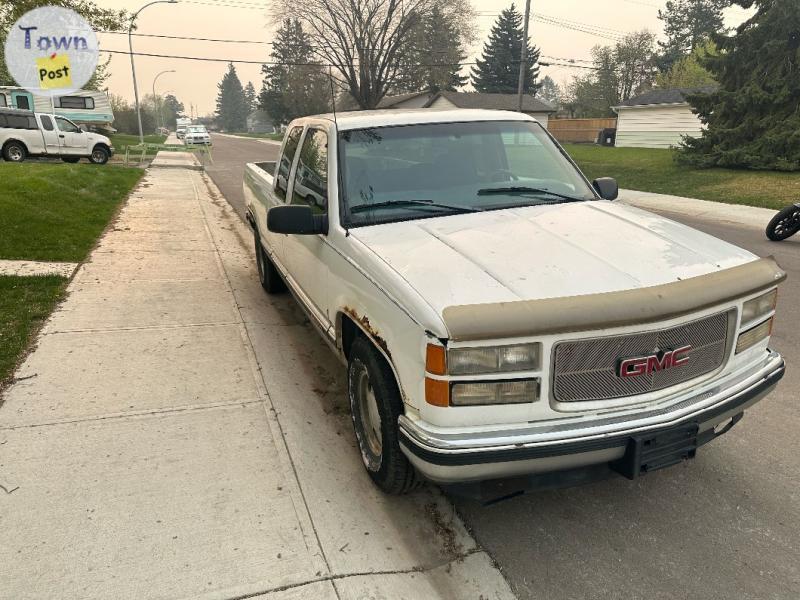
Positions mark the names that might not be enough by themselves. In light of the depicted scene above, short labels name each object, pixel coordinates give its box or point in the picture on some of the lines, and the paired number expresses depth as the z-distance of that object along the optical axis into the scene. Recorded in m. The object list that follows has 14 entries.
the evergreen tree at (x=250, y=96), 170.38
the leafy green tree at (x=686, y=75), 53.34
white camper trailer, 36.91
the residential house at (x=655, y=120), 34.45
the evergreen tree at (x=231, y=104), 155.12
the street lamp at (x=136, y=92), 39.24
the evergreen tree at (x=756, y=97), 19.14
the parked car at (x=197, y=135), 39.40
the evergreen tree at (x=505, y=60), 65.06
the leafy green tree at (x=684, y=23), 72.06
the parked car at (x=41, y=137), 20.45
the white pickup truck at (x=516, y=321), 2.29
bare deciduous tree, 47.66
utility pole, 26.81
